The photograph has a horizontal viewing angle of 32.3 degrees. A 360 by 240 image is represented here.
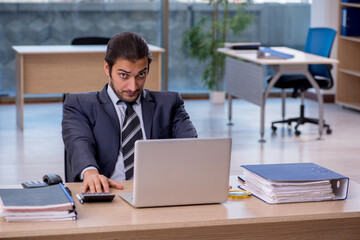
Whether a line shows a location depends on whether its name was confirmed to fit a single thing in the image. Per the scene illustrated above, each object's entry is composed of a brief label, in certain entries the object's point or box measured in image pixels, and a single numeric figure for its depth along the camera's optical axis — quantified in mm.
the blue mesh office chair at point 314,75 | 6453
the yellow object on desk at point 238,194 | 2178
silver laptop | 1916
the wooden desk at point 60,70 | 6555
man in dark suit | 2480
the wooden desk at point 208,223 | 1825
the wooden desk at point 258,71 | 6020
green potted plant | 8344
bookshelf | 7957
